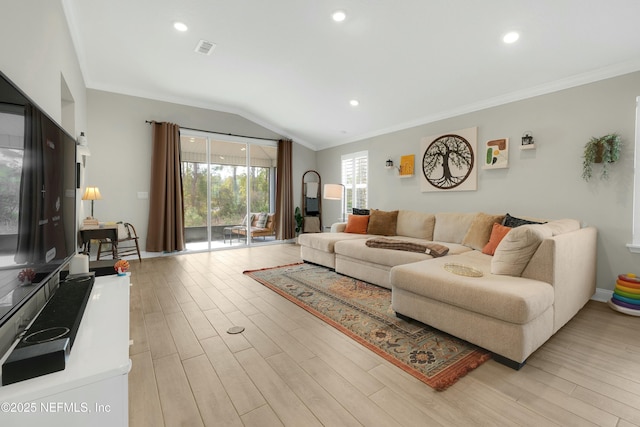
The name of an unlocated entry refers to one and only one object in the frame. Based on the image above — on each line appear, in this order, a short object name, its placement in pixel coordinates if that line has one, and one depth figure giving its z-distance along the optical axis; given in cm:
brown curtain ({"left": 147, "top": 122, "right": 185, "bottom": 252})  507
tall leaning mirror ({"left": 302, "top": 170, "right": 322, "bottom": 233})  683
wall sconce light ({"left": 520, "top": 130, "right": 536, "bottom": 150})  343
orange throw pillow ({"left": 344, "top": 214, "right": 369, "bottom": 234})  475
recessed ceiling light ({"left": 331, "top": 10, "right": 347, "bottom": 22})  271
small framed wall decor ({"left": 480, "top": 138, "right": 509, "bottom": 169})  369
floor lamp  556
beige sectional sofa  181
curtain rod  506
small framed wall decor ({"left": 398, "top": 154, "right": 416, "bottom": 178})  482
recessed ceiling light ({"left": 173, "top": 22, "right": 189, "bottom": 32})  313
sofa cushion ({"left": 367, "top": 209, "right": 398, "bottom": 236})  452
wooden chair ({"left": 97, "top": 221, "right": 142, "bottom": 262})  453
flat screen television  97
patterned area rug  182
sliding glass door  565
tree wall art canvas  405
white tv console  80
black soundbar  85
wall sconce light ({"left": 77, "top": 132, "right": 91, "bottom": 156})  347
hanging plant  281
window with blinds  583
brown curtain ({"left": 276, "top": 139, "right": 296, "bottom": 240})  663
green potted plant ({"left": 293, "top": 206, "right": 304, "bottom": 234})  691
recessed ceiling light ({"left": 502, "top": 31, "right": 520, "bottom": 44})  265
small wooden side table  385
